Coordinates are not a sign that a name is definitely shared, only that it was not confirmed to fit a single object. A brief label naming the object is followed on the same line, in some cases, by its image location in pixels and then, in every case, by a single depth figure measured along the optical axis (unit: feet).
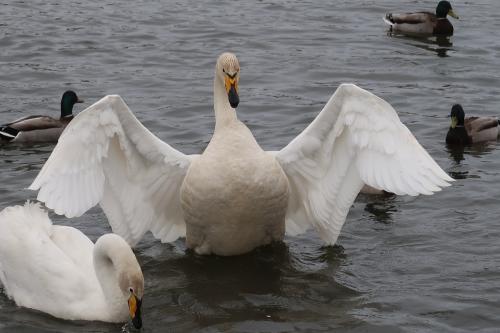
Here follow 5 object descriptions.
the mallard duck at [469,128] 44.91
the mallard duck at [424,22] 64.59
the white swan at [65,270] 27.71
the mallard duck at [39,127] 45.65
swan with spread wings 30.45
